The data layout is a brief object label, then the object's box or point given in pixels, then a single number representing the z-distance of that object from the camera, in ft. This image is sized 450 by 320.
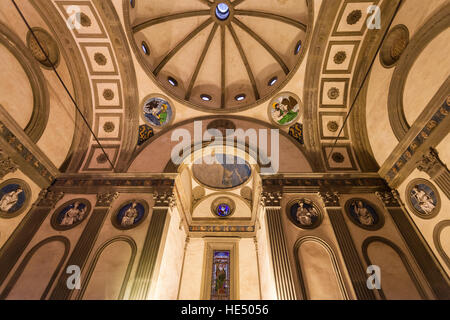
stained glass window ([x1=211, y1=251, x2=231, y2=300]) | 39.22
